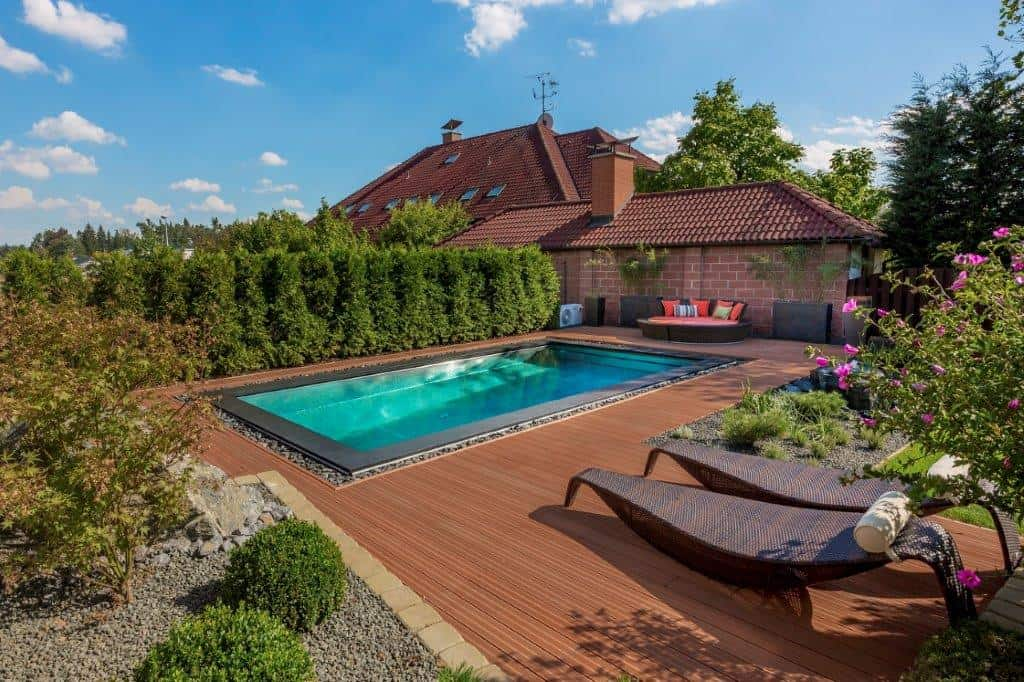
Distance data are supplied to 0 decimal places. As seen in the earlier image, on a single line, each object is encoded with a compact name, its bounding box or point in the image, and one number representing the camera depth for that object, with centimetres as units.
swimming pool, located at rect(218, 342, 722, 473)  681
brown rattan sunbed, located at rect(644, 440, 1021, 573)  375
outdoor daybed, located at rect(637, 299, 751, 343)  1448
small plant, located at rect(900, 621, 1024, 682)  220
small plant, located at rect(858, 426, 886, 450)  625
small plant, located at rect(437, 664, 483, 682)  258
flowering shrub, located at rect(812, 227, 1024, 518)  237
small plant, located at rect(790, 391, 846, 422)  741
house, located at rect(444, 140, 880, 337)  1472
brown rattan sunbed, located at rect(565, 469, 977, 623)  283
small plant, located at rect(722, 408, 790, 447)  638
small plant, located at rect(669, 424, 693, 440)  660
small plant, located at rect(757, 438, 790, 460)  582
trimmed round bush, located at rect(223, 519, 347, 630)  296
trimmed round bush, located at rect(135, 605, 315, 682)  219
